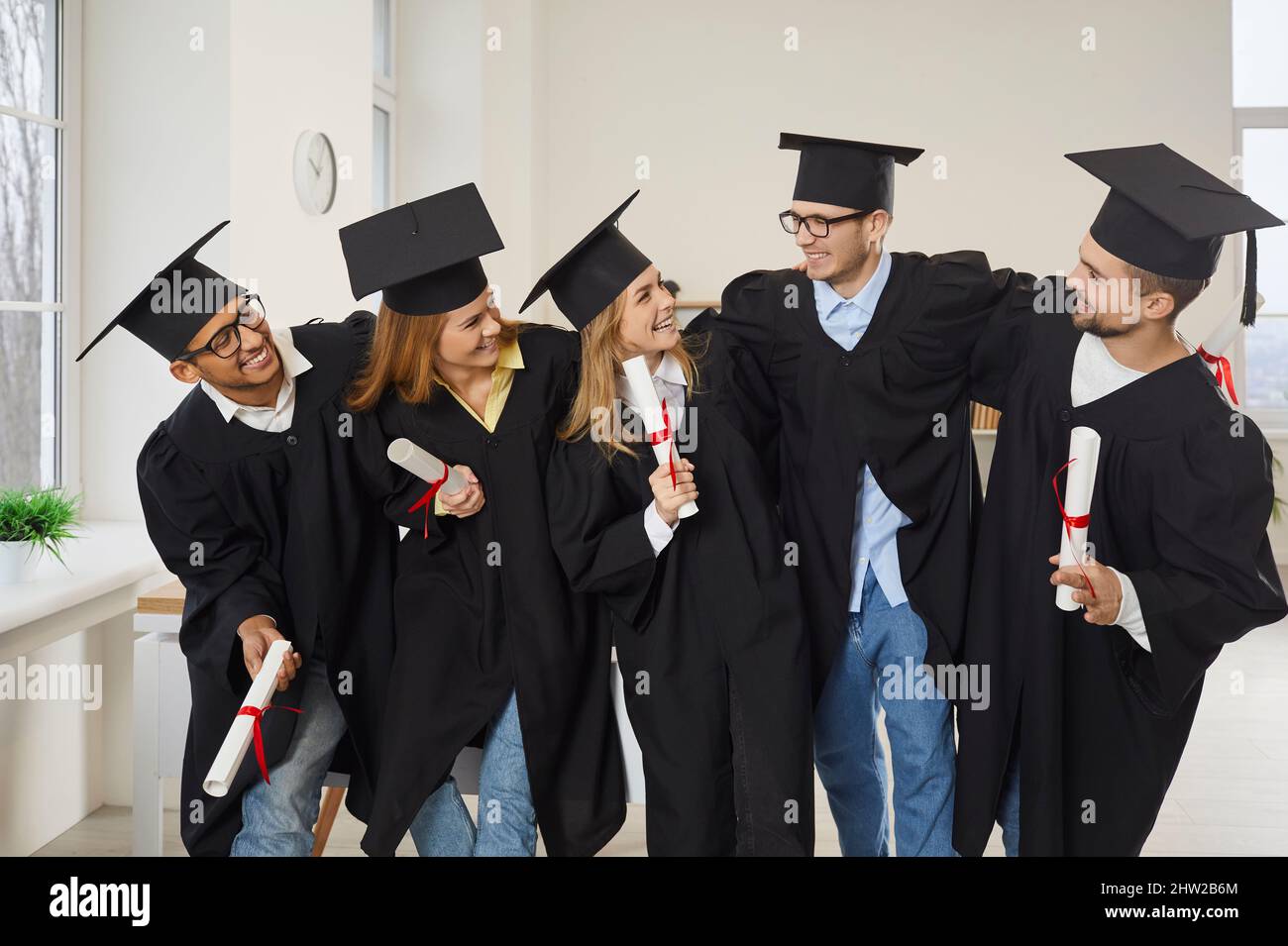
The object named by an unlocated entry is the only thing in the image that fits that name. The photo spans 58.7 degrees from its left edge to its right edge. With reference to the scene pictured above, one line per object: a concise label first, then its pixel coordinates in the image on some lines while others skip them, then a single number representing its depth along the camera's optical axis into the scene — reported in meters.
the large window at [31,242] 3.56
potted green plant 3.03
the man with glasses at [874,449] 2.37
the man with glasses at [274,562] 2.33
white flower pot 3.02
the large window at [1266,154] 7.96
